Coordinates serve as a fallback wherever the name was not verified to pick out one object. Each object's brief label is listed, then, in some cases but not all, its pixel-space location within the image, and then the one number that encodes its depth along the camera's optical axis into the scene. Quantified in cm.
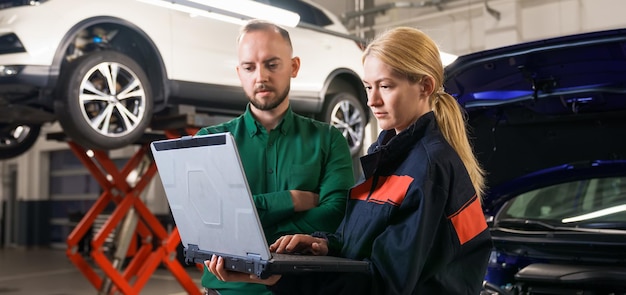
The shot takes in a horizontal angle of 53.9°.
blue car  241
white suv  402
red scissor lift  534
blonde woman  116
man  153
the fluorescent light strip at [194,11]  425
